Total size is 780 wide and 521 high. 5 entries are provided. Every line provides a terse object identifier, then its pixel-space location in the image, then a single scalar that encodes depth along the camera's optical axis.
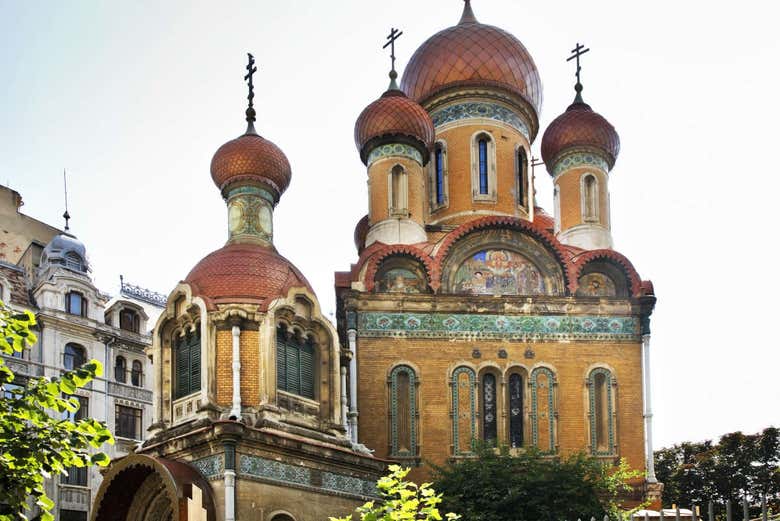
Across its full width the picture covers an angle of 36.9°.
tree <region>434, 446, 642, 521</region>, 18.91
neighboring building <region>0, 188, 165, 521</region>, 28.72
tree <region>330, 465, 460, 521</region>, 10.93
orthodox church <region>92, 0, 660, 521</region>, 17.42
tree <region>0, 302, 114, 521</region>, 8.82
